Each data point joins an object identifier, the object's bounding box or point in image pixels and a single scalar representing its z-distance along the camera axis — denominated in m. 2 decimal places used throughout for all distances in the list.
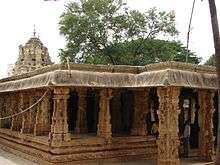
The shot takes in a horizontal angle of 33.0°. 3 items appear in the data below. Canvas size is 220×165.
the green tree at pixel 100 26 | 28.12
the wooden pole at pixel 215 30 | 9.46
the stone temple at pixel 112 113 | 10.43
